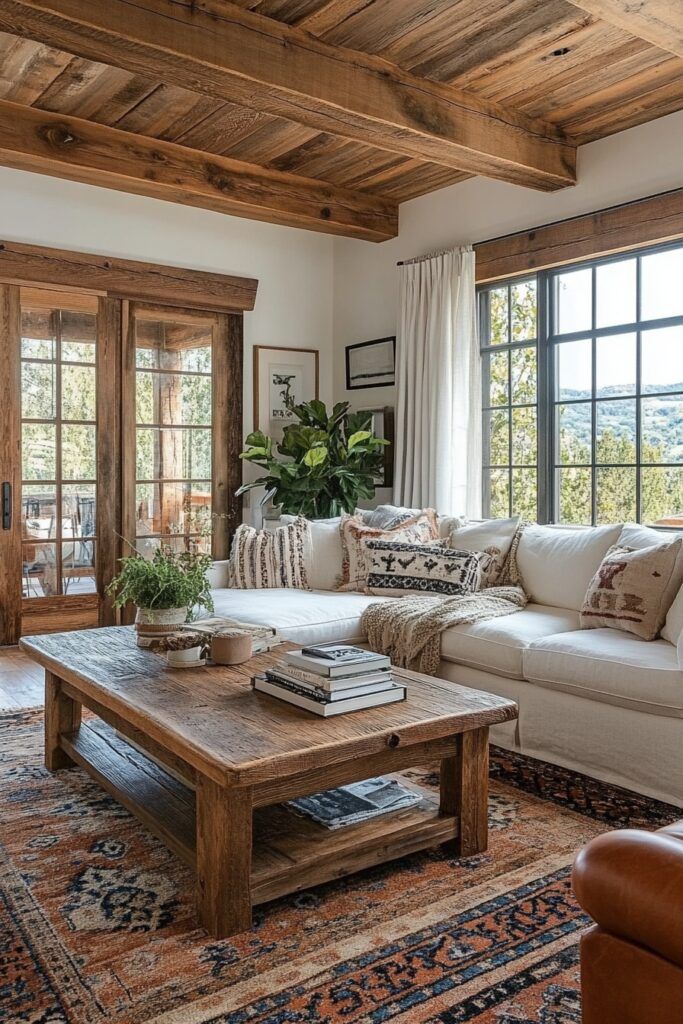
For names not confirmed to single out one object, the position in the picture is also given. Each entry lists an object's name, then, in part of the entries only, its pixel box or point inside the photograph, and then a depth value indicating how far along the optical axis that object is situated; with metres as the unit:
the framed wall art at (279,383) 5.95
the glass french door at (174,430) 5.45
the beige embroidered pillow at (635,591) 3.04
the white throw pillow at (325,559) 4.30
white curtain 5.00
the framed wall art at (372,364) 5.75
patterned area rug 1.62
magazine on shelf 2.26
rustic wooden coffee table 1.86
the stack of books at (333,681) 2.14
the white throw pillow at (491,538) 3.94
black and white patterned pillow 3.85
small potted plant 2.79
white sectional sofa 2.66
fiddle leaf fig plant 5.31
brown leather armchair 1.15
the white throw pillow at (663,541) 2.94
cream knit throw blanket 3.45
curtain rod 4.08
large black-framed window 4.18
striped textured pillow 4.27
